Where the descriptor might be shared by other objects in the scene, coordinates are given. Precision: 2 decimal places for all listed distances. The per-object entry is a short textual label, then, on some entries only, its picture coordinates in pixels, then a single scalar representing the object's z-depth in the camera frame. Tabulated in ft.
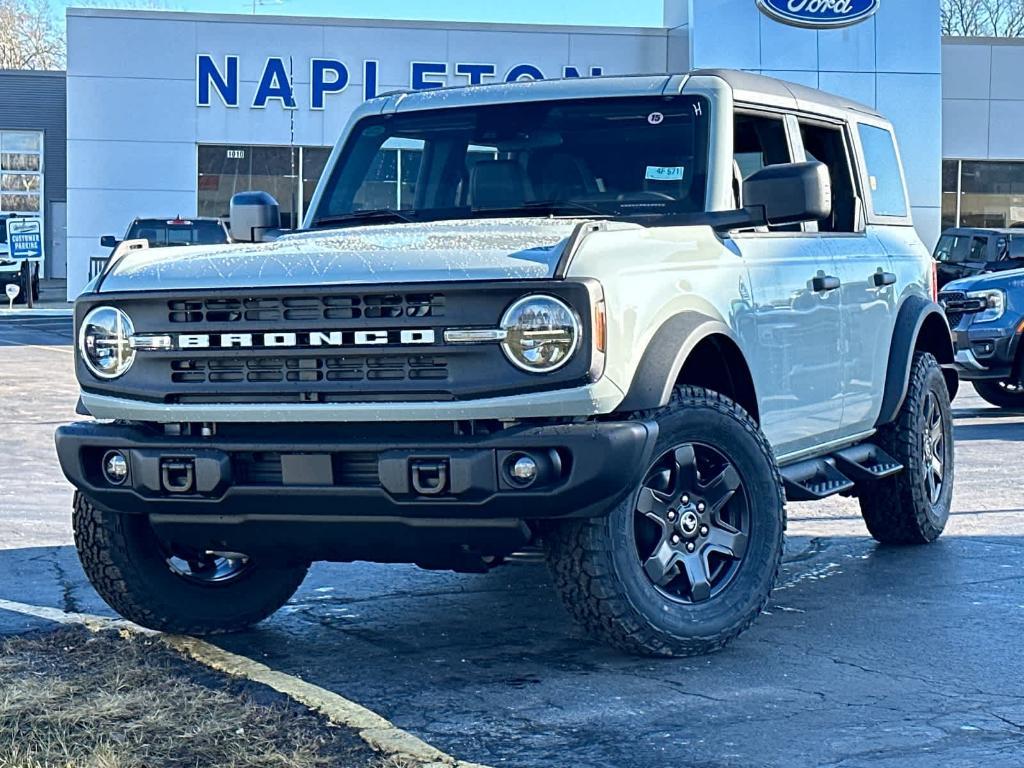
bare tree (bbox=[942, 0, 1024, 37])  237.25
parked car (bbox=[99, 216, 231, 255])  81.25
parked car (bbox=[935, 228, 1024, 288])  80.38
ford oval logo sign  99.86
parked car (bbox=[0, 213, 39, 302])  114.42
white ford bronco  15.44
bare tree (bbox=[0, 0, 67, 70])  275.59
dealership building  111.65
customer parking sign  111.45
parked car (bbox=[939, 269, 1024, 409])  45.27
